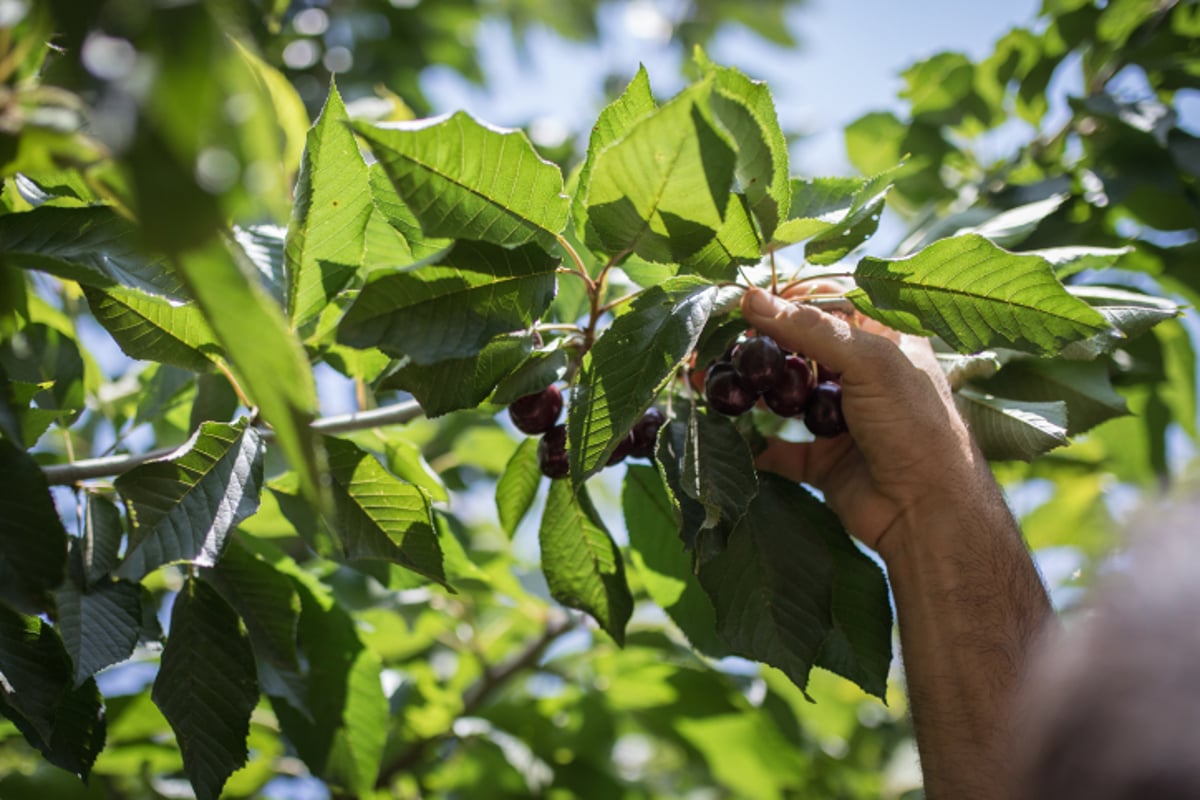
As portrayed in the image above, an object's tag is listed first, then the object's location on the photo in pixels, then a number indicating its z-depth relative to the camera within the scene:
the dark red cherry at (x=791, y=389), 0.65
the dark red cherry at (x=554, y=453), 0.65
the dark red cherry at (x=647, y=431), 0.66
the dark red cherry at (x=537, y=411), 0.65
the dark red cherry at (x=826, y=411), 0.67
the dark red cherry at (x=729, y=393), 0.64
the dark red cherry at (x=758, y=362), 0.63
